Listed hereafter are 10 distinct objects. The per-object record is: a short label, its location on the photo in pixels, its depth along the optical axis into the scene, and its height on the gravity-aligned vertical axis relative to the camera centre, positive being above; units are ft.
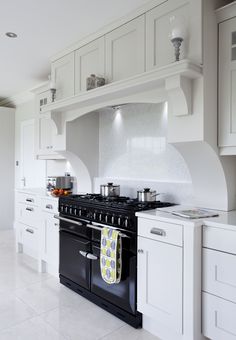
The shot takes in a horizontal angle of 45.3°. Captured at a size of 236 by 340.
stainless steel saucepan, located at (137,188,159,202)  8.52 -0.81
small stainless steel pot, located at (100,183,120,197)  9.53 -0.75
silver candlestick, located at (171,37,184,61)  6.52 +2.88
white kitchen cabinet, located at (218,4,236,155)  6.72 +1.98
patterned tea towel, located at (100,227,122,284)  7.36 -2.32
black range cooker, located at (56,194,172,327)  7.38 -2.37
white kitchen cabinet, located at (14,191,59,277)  10.53 -2.53
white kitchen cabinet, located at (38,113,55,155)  12.38 +1.47
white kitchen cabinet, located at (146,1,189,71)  7.09 +3.53
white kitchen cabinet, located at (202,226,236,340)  5.74 -2.42
